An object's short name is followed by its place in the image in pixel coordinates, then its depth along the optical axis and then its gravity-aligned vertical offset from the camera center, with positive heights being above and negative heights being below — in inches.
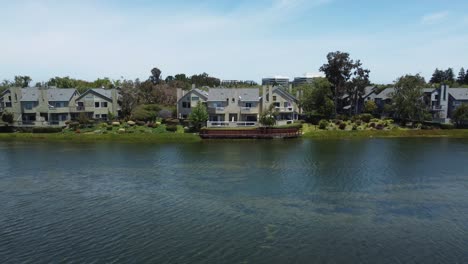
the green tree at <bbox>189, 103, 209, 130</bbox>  2586.1 -30.9
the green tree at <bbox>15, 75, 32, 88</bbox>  4517.7 +411.9
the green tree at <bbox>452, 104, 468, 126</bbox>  2659.9 -19.7
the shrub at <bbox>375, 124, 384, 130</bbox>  2731.3 -113.2
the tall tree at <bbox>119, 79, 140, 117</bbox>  3102.9 +122.8
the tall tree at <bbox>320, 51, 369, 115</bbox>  3157.0 +380.7
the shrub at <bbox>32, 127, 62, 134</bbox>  2628.2 -140.2
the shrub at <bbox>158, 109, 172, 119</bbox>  3004.4 -19.2
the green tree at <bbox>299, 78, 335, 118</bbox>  2957.7 +103.9
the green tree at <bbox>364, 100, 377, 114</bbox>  3271.7 +58.7
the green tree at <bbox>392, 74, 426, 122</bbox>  2787.9 +119.9
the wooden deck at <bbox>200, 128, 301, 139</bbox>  2472.9 -151.5
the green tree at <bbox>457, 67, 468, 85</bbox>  5296.3 +555.8
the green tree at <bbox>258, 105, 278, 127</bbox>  2531.7 -43.7
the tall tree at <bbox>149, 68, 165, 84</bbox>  5595.0 +603.5
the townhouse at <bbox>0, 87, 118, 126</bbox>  2913.4 +63.4
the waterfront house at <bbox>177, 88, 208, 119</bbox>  2942.9 +100.6
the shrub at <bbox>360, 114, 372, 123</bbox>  2966.3 -49.5
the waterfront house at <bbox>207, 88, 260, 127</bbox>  2829.7 +40.8
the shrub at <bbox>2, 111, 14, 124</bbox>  2689.5 -50.8
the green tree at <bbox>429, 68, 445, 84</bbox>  5417.3 +569.6
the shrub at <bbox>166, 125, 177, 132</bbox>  2601.4 -121.7
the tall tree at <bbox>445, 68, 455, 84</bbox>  5433.1 +597.7
